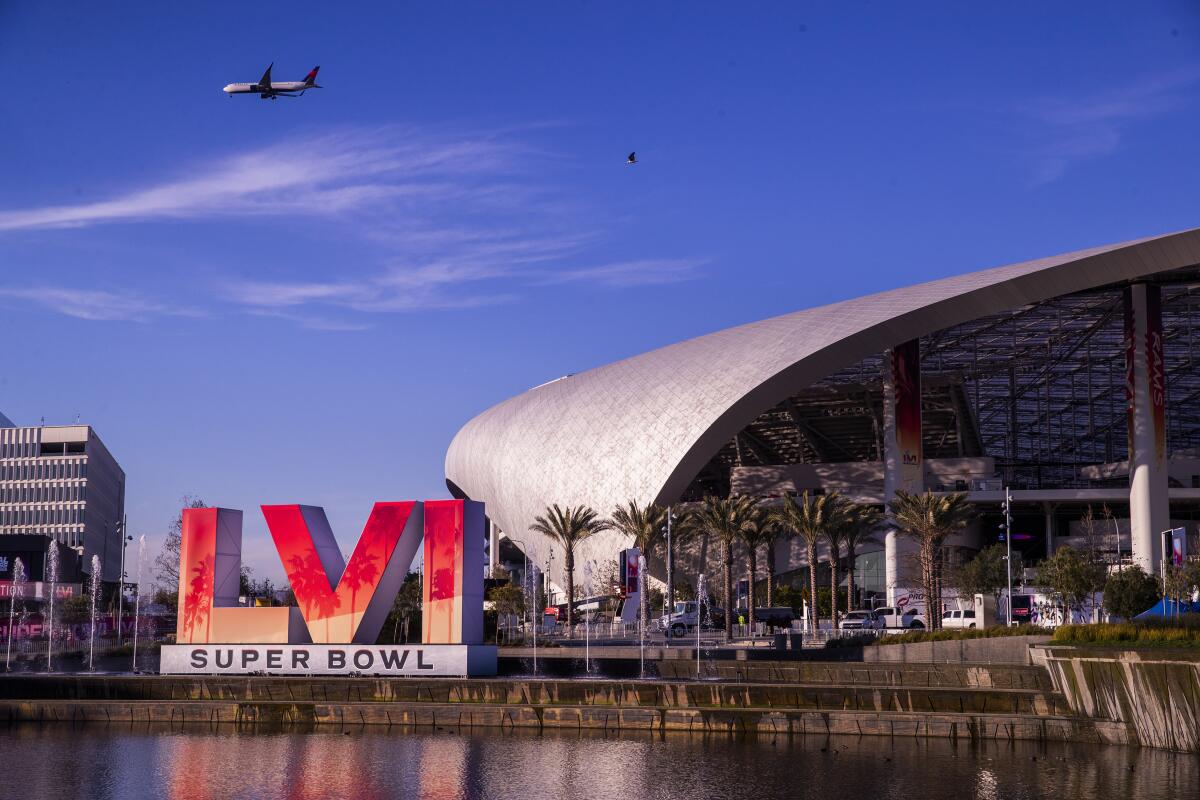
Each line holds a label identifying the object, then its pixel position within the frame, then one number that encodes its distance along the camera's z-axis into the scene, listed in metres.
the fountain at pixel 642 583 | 50.62
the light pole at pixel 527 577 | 79.39
